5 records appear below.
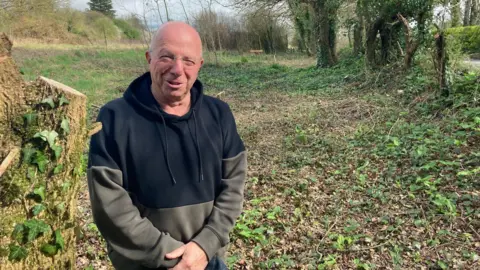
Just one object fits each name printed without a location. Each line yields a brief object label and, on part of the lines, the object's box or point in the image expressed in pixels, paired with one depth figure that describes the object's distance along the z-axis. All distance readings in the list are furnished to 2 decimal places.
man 1.46
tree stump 1.62
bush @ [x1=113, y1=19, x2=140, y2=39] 38.59
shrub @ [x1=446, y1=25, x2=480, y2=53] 13.05
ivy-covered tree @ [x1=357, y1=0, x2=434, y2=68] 9.32
